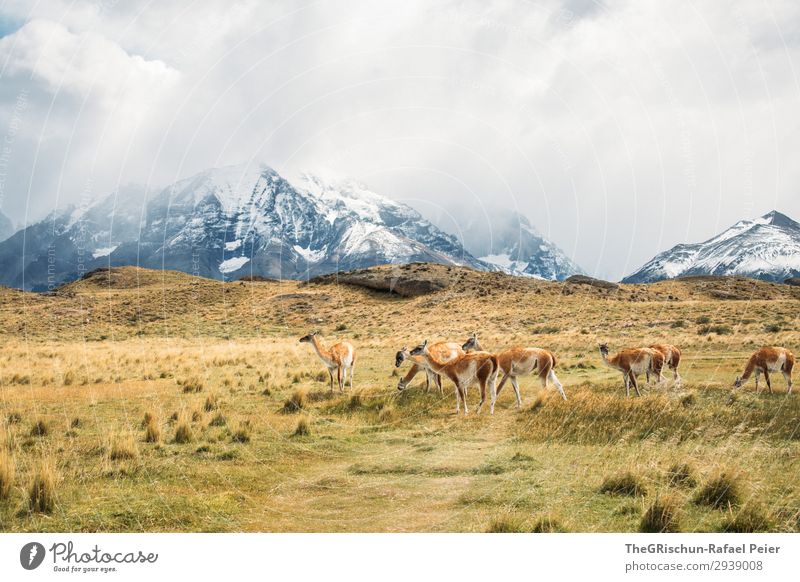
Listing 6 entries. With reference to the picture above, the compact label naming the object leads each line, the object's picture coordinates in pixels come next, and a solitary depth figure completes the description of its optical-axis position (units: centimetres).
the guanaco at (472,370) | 1482
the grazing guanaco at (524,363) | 1547
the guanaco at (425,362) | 1762
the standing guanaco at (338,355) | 1973
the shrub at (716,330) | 3553
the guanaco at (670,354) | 1752
